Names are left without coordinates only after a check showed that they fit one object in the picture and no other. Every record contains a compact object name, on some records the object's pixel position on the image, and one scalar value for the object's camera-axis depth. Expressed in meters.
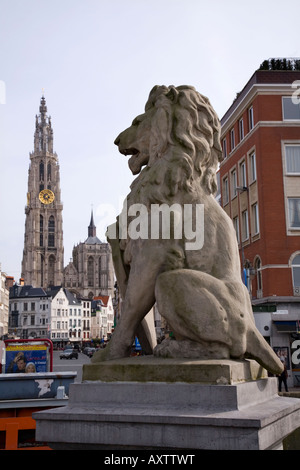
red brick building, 24.56
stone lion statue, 3.53
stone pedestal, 2.92
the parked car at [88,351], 58.86
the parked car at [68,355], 52.16
